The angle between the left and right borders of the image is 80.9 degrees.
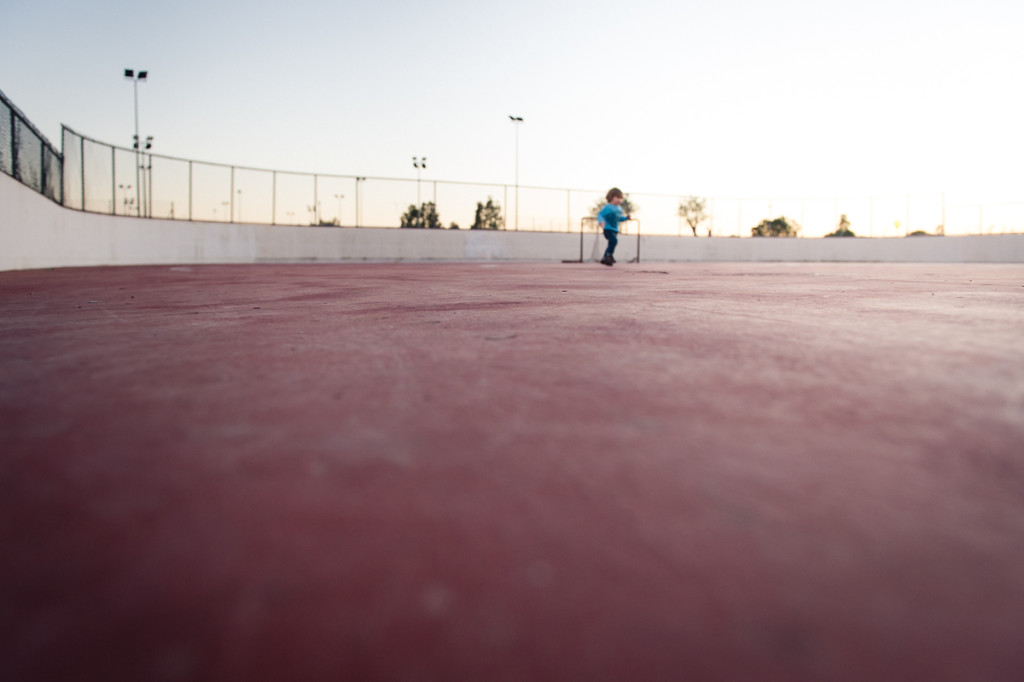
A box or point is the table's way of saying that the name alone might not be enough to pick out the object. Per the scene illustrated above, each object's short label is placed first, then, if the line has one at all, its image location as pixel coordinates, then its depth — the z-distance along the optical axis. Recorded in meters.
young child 12.50
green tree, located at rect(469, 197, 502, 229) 27.75
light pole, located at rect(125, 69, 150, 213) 20.95
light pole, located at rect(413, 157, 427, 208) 30.62
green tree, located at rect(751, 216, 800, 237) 32.78
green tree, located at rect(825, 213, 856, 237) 33.91
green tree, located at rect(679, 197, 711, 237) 30.88
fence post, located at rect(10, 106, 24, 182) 9.73
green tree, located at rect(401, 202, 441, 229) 27.11
